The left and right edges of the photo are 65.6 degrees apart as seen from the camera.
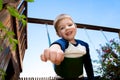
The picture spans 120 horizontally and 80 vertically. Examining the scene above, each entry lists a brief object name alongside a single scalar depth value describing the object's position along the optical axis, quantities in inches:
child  30.7
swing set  78.9
